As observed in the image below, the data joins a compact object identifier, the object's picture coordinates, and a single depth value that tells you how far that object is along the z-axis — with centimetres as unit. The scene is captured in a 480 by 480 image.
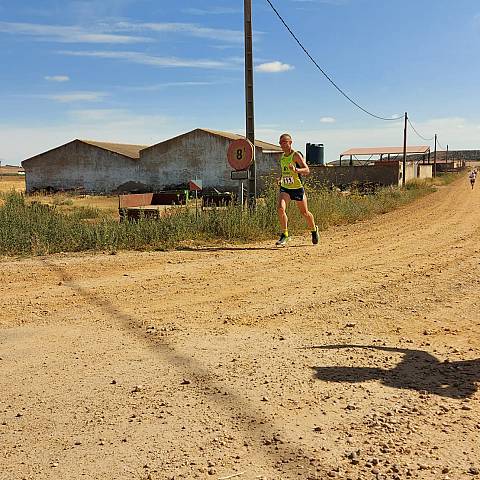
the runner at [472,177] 2964
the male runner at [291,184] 890
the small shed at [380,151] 6938
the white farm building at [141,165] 4219
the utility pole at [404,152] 4040
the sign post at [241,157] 1038
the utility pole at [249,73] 1140
